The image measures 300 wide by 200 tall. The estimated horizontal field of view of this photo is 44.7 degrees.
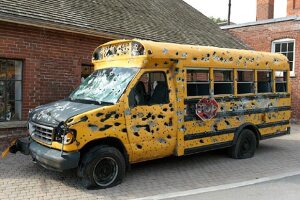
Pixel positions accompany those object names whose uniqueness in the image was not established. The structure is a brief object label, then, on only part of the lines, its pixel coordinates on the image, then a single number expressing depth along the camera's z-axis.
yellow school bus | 6.18
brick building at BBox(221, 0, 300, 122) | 16.81
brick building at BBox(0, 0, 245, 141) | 9.02
